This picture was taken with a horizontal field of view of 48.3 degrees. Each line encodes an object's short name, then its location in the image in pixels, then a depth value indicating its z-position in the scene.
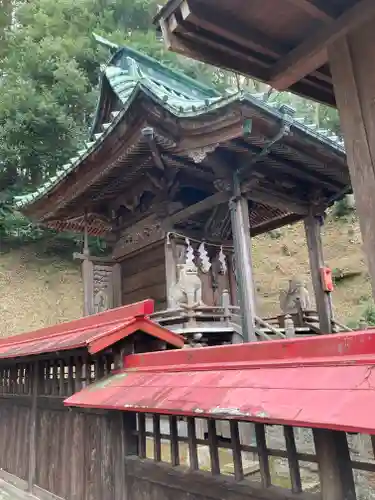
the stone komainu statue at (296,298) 8.36
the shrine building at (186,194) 6.30
